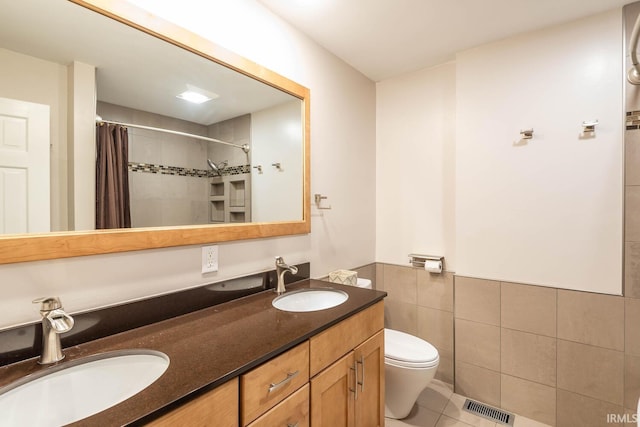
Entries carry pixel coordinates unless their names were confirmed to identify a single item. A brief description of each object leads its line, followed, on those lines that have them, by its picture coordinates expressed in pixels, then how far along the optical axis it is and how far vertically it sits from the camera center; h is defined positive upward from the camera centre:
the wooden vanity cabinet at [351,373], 1.15 -0.69
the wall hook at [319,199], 2.02 +0.10
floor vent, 1.92 -1.32
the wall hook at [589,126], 1.73 +0.49
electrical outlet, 1.38 -0.20
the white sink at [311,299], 1.58 -0.46
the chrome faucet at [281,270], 1.62 -0.30
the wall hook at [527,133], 1.91 +0.50
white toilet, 1.75 -0.92
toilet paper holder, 2.32 -0.37
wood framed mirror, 0.93 +0.16
